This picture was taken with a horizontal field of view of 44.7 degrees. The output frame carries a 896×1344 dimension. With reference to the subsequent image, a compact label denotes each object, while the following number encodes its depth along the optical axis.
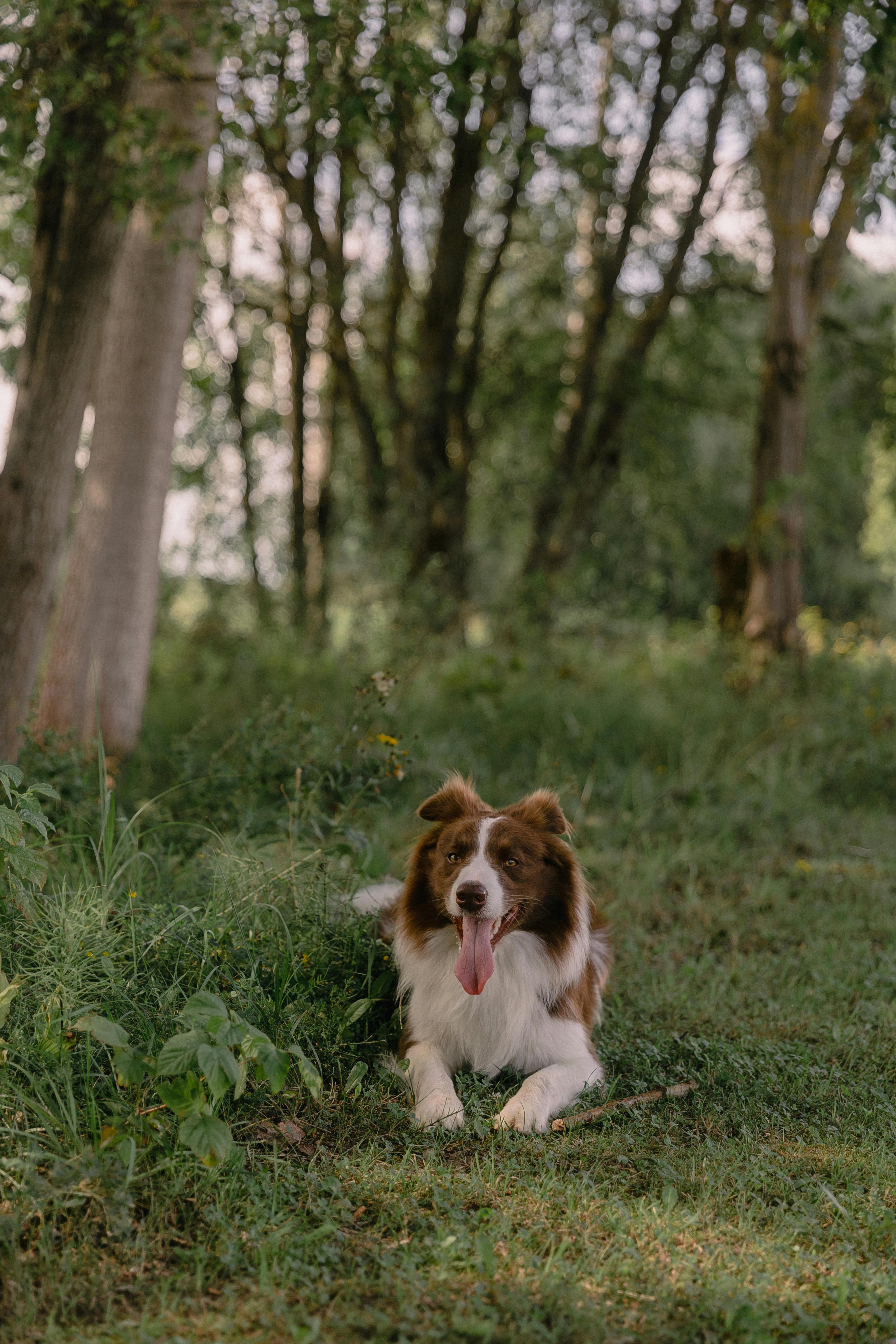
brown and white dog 3.65
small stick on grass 3.53
